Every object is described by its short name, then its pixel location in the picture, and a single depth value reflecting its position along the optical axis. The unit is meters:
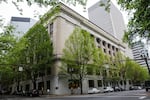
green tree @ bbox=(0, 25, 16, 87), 13.14
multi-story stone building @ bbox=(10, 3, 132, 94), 19.86
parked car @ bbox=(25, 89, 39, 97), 17.73
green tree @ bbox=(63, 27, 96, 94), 19.52
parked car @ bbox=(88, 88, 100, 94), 20.81
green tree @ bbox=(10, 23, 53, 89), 19.51
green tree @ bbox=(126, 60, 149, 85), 32.61
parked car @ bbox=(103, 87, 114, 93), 23.54
